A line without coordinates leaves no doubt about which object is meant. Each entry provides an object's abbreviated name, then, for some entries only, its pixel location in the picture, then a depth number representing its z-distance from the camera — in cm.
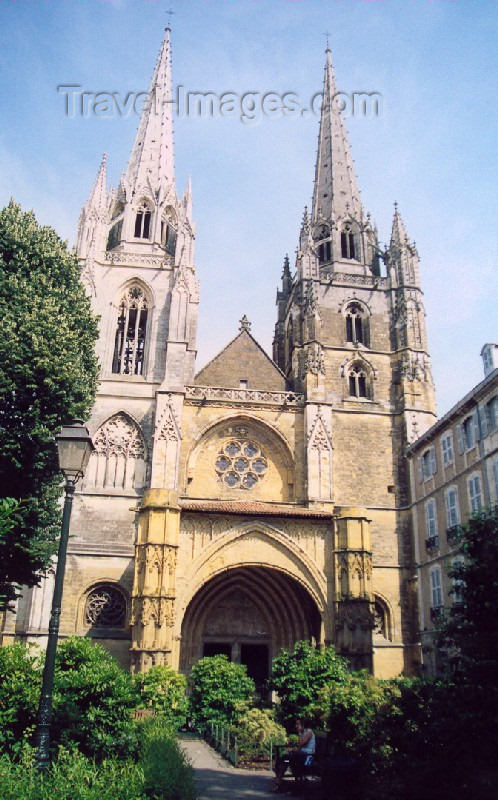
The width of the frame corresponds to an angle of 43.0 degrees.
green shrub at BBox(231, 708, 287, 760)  1270
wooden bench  948
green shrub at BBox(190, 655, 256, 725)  1622
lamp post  704
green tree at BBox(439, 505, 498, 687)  837
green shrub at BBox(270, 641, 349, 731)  1467
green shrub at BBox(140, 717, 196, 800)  709
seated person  990
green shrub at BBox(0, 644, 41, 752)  858
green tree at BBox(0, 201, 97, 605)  1520
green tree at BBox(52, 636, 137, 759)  884
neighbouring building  1978
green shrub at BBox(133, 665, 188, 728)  1541
